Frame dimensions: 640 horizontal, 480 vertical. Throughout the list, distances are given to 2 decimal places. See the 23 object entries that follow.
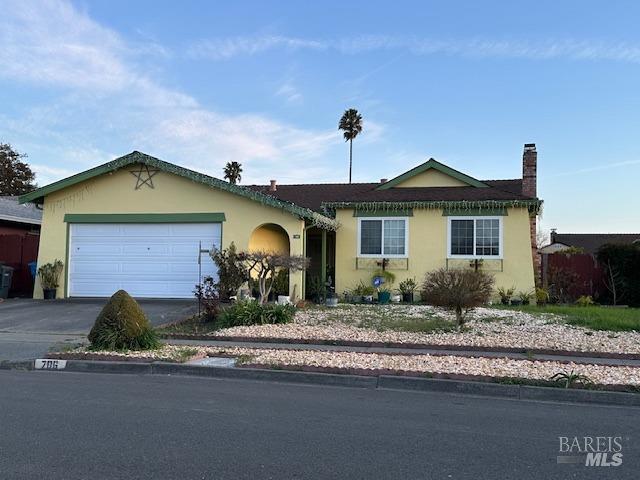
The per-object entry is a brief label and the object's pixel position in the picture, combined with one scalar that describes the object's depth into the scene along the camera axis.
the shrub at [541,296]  17.78
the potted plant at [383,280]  18.44
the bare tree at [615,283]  18.92
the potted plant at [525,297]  17.91
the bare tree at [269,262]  13.71
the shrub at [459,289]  11.43
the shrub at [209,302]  13.18
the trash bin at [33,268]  19.27
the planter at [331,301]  17.17
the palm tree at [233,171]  52.75
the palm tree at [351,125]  50.06
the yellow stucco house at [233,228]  17.56
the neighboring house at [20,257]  20.36
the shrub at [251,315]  12.80
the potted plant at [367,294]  18.20
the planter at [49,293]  17.94
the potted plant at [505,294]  17.97
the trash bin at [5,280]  18.70
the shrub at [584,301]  18.20
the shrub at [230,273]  14.41
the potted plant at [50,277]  17.94
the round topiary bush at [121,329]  9.93
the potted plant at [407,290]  18.31
